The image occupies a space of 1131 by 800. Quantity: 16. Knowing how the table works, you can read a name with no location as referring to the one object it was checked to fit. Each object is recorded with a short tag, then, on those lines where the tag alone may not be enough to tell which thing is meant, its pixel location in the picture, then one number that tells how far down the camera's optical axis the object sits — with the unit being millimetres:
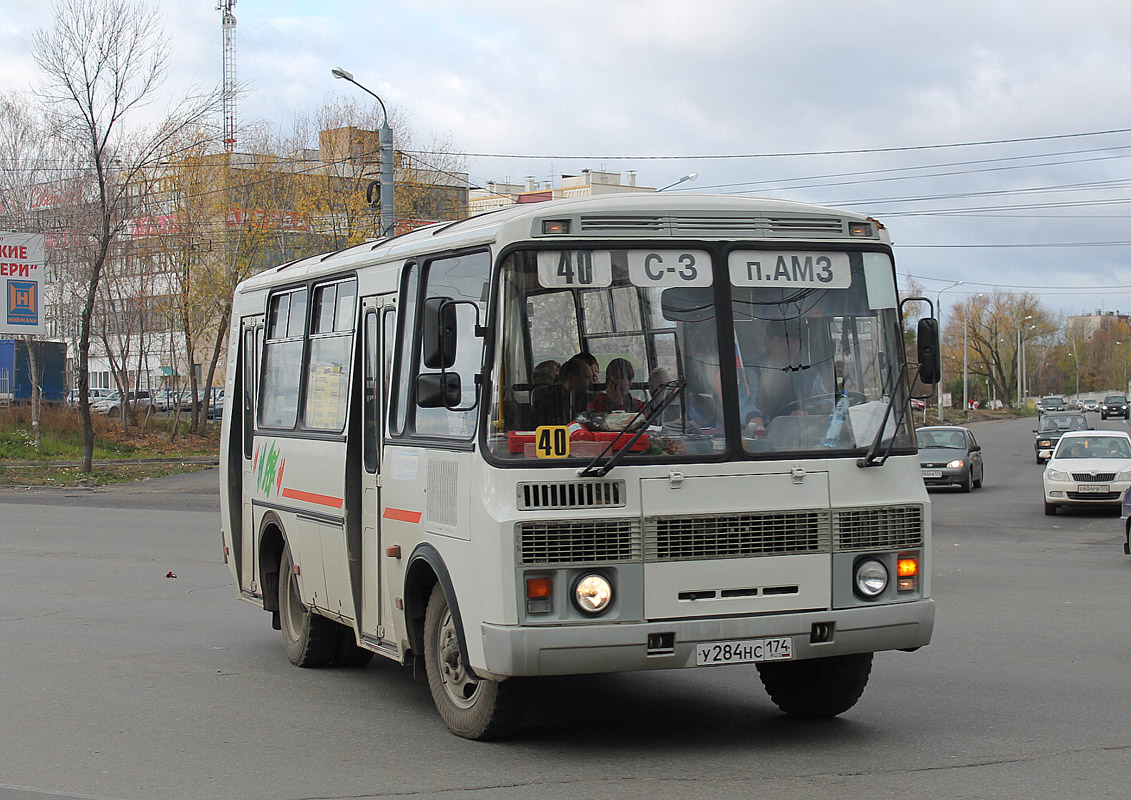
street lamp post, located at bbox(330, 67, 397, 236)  28016
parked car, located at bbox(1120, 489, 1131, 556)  16431
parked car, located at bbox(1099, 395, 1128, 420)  102500
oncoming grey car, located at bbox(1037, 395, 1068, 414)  94875
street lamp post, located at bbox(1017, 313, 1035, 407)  128750
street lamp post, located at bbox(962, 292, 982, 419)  87625
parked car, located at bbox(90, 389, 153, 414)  54250
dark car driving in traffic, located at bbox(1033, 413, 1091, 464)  45156
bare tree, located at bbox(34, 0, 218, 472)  34281
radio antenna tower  97500
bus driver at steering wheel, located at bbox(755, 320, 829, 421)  6887
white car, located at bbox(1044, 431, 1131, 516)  24094
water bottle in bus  6969
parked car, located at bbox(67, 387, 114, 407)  72888
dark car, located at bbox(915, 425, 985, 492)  30766
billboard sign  36531
